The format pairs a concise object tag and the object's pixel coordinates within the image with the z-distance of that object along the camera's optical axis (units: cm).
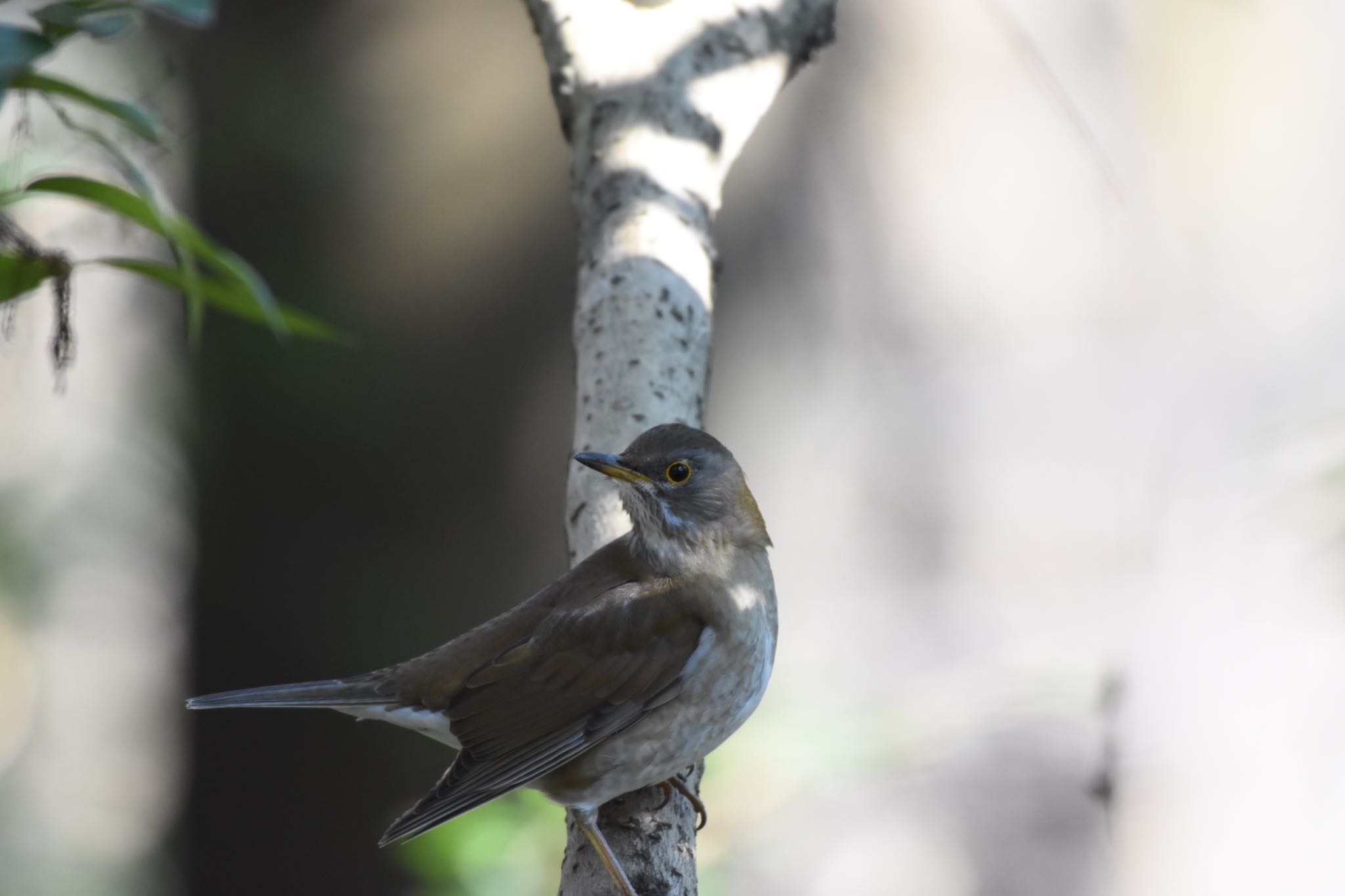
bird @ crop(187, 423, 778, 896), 681
